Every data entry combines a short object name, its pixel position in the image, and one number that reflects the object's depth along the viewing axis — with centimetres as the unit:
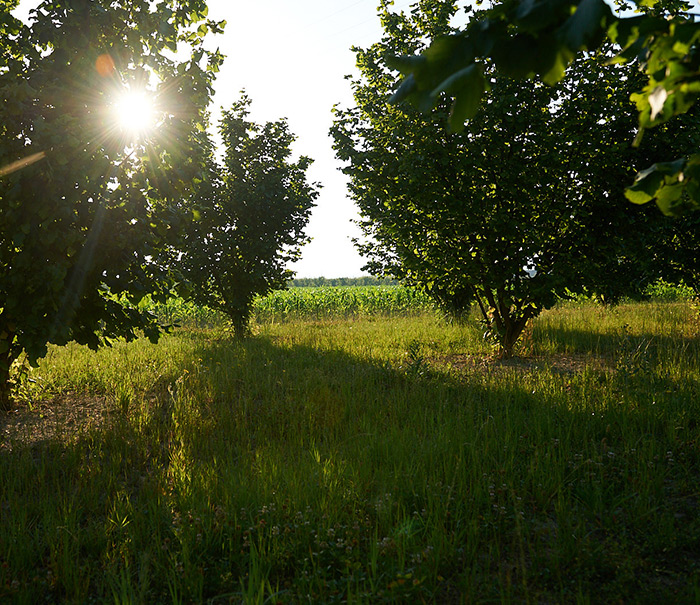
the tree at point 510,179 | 819
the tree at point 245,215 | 1390
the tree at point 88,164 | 521
